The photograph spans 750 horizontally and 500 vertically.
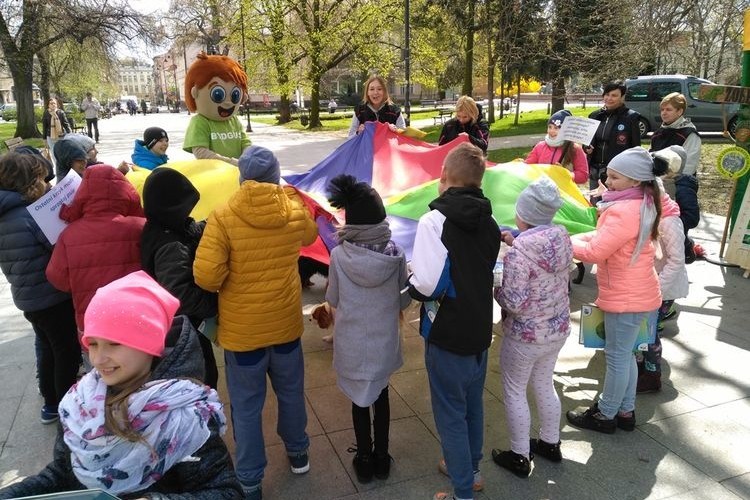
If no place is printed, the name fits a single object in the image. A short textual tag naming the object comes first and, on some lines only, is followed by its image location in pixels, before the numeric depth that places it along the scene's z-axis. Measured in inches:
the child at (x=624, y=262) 121.2
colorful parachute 161.0
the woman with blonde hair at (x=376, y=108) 229.0
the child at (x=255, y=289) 102.7
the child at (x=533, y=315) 108.5
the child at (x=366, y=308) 107.9
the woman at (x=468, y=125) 218.5
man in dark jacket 236.7
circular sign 235.9
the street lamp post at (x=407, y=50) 610.2
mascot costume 181.9
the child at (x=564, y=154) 215.5
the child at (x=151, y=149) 189.5
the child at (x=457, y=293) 99.6
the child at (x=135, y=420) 60.1
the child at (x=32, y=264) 126.6
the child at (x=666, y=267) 147.3
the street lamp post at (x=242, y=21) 931.3
